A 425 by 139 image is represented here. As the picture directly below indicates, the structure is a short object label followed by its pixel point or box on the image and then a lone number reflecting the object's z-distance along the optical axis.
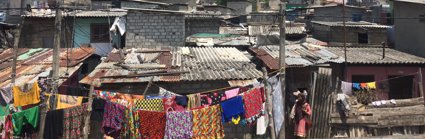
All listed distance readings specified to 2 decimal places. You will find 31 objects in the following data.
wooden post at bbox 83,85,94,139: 10.88
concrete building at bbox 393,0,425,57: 19.20
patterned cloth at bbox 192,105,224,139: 11.31
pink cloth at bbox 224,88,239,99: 11.81
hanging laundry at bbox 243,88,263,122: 11.54
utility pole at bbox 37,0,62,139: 11.87
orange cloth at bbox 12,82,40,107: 13.20
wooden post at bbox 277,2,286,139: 11.63
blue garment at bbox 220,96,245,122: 11.41
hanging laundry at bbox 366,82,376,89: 14.12
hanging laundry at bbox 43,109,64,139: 11.55
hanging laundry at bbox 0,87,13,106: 13.48
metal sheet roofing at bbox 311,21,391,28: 21.72
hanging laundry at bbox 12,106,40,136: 11.40
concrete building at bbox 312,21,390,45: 21.55
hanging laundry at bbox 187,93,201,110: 11.63
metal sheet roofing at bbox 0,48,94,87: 15.64
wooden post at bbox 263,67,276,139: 11.38
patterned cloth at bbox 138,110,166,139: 11.15
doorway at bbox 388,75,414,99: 17.31
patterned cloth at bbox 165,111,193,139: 11.16
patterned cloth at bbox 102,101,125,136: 11.00
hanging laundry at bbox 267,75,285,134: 11.70
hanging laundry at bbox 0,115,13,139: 11.41
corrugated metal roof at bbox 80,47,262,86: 12.67
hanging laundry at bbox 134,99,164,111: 11.42
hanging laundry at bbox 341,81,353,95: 13.94
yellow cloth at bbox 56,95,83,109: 11.98
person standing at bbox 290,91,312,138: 11.98
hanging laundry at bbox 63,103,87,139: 11.72
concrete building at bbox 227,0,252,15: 41.81
